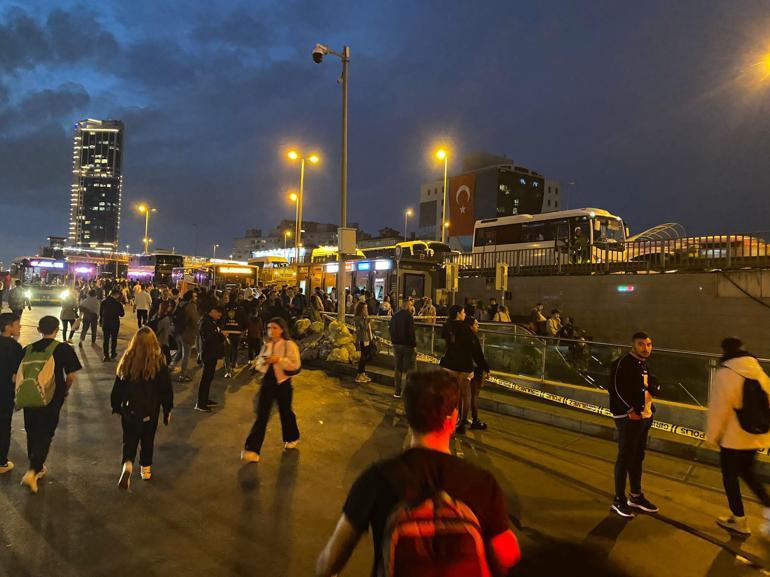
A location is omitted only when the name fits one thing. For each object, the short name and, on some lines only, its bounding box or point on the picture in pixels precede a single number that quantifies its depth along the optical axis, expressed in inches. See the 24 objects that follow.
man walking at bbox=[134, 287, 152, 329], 691.4
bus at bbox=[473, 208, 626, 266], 874.8
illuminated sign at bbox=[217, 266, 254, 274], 1360.7
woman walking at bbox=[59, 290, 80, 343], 602.2
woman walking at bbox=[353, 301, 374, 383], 486.9
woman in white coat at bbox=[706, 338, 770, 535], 186.7
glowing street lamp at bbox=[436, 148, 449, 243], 948.6
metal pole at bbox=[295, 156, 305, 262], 1076.9
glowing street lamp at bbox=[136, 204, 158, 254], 1919.3
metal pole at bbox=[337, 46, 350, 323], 602.2
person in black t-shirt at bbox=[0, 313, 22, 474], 213.2
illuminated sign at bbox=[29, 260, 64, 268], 1589.6
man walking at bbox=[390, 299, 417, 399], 403.5
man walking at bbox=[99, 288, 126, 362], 523.8
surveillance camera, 594.9
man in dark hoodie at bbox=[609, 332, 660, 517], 204.8
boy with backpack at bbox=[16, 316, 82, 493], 201.6
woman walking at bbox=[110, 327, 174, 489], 212.1
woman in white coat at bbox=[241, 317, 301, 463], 249.1
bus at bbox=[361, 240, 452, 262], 994.1
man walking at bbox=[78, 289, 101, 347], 603.3
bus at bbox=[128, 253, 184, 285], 1713.8
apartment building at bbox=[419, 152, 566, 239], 3895.2
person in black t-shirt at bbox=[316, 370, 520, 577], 70.2
